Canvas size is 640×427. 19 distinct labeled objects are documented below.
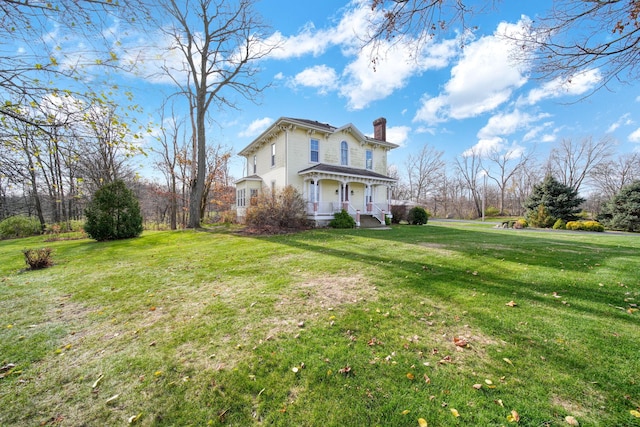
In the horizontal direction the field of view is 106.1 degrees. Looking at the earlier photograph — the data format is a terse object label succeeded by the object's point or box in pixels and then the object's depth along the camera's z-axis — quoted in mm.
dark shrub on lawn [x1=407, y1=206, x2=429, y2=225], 19828
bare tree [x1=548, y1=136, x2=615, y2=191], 36200
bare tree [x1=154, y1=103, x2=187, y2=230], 23688
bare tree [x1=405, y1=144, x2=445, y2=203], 43812
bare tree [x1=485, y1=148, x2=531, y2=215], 41375
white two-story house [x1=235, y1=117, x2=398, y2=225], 16688
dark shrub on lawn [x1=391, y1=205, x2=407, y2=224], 21000
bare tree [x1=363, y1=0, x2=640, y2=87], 3787
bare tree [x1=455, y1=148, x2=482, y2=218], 43200
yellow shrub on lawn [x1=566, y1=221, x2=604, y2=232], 17609
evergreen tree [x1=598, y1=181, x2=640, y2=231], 18328
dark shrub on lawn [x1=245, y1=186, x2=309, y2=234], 13391
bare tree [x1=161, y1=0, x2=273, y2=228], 15377
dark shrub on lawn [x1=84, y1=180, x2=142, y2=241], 12453
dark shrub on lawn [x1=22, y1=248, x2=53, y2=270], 7062
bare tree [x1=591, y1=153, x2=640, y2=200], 35969
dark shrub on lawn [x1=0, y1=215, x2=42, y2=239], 18922
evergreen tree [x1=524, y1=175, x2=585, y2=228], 19859
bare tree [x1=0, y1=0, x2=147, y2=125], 3926
